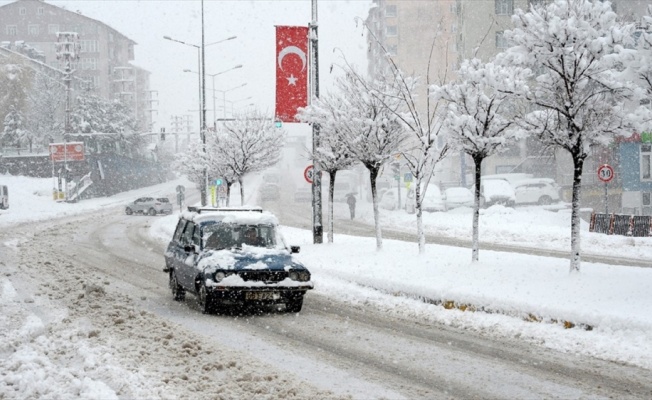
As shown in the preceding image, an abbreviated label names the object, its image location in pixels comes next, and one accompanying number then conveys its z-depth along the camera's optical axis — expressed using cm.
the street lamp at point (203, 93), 4034
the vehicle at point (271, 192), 6438
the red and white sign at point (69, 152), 6412
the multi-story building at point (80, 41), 10088
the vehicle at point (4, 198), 5231
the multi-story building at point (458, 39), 5738
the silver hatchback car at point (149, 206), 5262
